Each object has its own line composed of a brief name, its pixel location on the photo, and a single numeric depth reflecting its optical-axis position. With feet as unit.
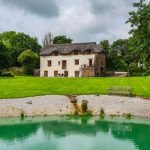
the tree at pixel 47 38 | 189.36
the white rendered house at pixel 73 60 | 123.68
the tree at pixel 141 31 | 53.86
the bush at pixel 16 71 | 131.43
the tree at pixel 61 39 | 173.14
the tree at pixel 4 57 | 110.02
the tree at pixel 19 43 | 150.08
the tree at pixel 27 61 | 134.93
